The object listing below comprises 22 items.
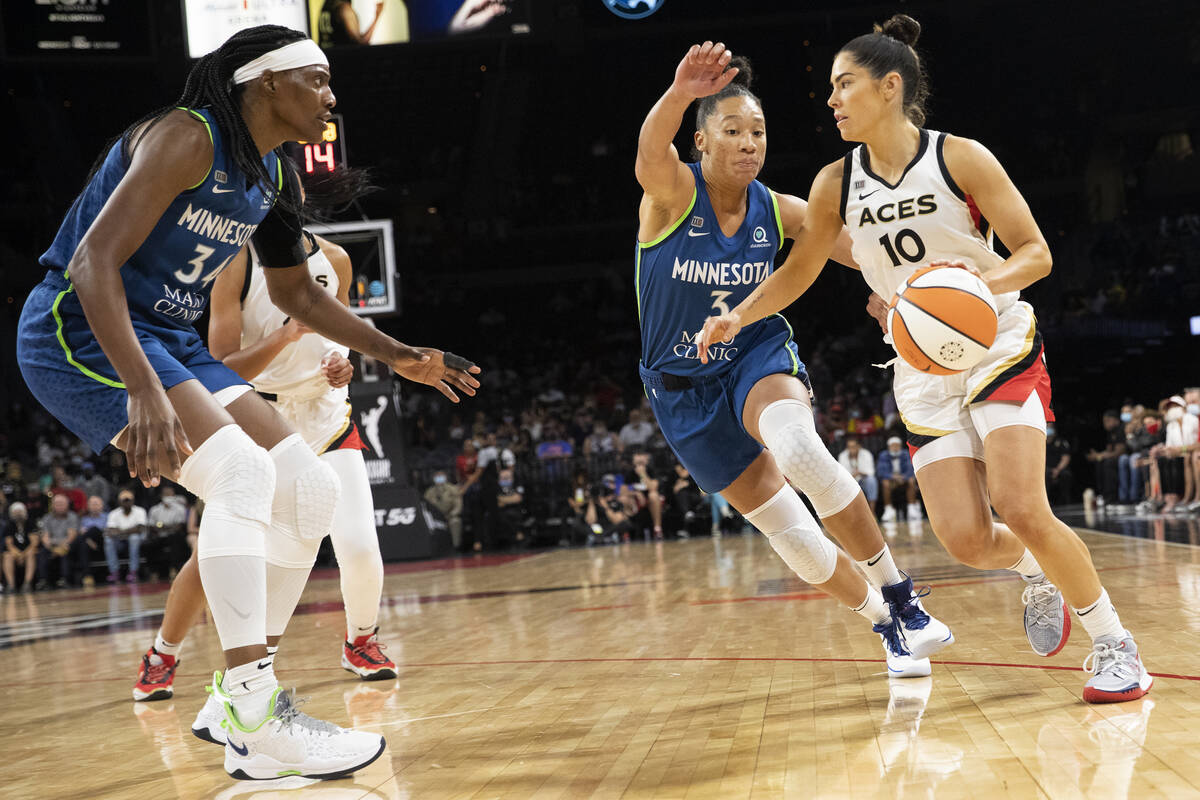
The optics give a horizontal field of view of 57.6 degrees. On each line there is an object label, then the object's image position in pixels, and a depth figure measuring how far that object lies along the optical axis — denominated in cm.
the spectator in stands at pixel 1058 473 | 1589
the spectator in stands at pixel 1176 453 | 1212
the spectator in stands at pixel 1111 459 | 1484
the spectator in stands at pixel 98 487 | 1534
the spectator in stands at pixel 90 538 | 1451
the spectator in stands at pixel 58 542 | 1434
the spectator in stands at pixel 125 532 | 1430
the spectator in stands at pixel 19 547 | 1401
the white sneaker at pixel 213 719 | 258
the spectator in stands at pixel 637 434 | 1637
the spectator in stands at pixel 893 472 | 1523
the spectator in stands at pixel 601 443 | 1614
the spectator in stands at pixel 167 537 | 1448
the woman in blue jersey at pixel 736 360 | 371
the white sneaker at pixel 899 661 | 349
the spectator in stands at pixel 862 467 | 1479
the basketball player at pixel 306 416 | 416
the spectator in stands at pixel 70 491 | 1493
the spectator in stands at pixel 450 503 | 1520
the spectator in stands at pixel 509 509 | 1530
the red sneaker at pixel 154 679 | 412
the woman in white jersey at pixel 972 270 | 304
